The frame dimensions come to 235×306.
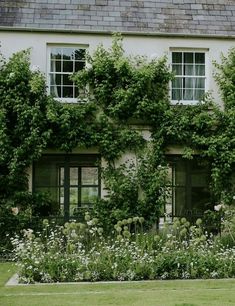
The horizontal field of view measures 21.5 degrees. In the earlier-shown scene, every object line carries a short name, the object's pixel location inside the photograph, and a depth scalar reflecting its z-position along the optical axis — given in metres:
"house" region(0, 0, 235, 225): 16.70
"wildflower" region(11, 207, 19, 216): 15.52
